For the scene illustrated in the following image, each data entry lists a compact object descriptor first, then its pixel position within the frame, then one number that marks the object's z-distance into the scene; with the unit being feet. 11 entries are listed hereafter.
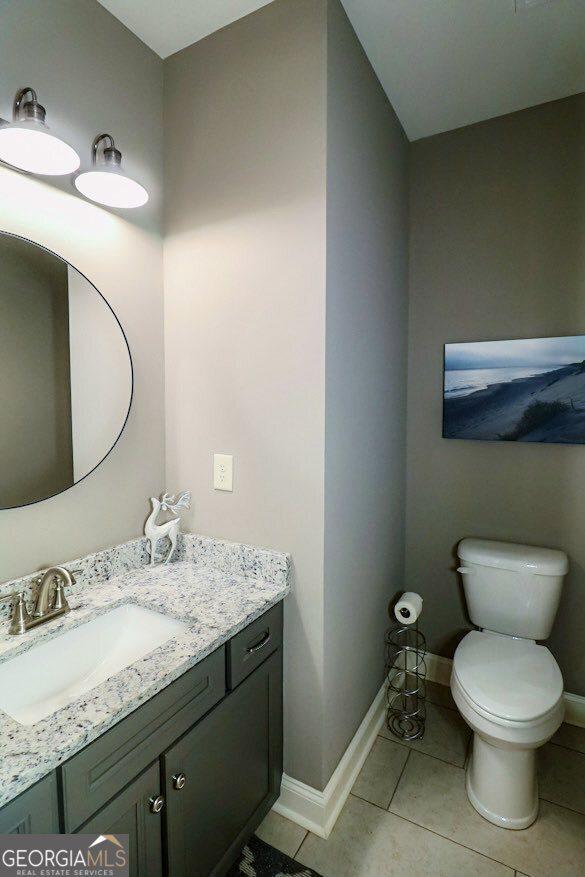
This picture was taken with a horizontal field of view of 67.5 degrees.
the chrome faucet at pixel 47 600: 3.75
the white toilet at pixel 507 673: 4.75
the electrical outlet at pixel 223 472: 5.19
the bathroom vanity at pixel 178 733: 2.66
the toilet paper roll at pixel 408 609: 6.48
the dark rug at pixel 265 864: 4.41
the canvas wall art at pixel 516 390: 6.23
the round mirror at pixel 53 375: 4.01
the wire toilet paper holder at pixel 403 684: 6.49
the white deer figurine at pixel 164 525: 5.26
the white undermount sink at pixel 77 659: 3.52
